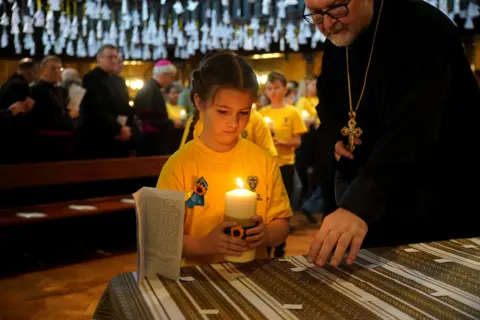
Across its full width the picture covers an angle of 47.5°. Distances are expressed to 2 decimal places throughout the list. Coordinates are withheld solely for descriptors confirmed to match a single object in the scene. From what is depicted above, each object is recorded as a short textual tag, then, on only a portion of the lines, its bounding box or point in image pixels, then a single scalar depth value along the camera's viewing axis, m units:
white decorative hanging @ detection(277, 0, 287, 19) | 9.59
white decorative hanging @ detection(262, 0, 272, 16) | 9.37
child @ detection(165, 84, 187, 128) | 7.96
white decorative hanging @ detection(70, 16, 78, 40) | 12.32
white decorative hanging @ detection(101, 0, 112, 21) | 9.58
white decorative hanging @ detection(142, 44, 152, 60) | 15.96
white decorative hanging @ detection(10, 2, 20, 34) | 9.42
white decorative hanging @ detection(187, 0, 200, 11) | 10.13
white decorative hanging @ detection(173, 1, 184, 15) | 9.02
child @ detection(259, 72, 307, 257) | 5.17
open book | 1.16
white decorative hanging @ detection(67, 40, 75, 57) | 15.58
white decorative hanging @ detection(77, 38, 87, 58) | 15.45
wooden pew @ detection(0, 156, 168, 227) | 4.42
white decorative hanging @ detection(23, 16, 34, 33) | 10.32
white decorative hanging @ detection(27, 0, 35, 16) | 10.83
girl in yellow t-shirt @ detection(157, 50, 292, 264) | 1.62
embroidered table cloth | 1.00
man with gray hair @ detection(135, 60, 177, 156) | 5.98
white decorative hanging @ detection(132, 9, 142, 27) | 11.29
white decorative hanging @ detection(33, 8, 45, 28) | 9.69
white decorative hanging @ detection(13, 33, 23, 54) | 14.11
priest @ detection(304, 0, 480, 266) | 1.26
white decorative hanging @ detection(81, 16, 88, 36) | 12.06
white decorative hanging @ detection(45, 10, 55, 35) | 10.26
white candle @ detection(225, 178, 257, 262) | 1.29
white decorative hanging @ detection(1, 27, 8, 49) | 12.84
